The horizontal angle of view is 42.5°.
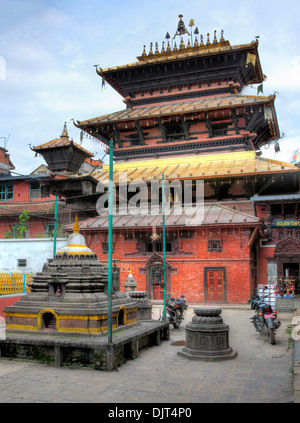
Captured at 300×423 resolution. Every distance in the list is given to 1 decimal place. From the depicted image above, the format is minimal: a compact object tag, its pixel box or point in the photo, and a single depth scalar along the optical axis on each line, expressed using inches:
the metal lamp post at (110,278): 331.0
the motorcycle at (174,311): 547.8
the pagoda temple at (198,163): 864.9
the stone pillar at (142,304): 548.4
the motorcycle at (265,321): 439.5
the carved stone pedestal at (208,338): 366.0
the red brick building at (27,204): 1289.4
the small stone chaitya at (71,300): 368.2
